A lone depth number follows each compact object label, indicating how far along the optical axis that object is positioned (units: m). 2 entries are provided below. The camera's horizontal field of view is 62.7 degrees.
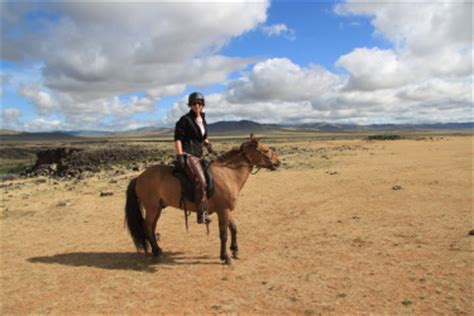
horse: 8.34
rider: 7.97
